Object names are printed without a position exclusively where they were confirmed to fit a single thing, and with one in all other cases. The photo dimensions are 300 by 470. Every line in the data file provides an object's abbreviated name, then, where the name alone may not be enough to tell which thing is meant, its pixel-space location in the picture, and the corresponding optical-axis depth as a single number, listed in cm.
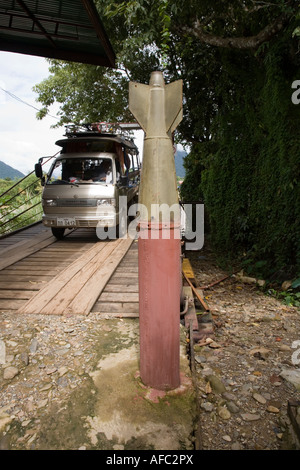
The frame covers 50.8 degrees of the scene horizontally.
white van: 729
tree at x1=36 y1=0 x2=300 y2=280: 554
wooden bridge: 404
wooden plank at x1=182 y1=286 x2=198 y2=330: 393
